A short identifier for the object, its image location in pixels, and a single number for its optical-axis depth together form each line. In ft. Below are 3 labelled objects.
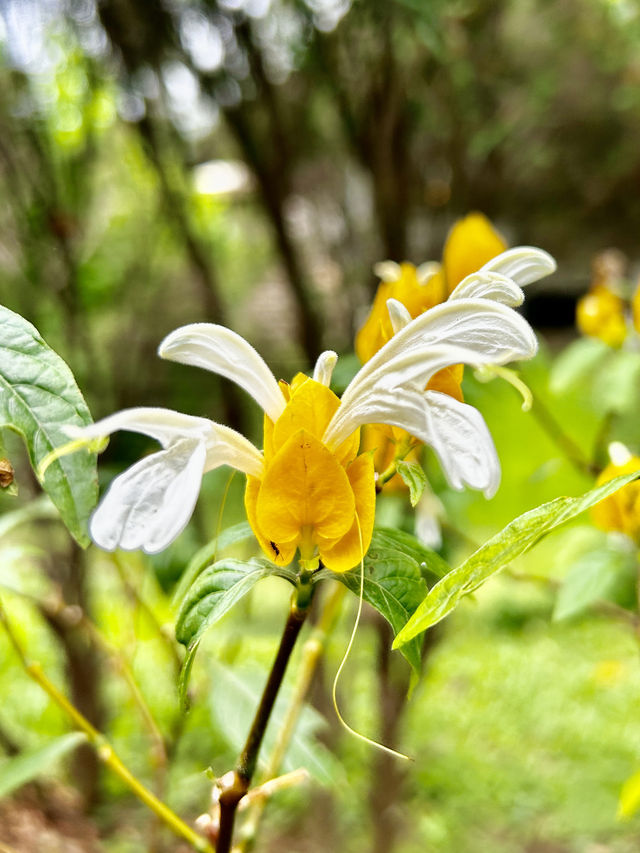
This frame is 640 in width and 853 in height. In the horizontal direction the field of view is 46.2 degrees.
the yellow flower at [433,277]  1.02
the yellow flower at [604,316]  2.44
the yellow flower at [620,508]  1.23
